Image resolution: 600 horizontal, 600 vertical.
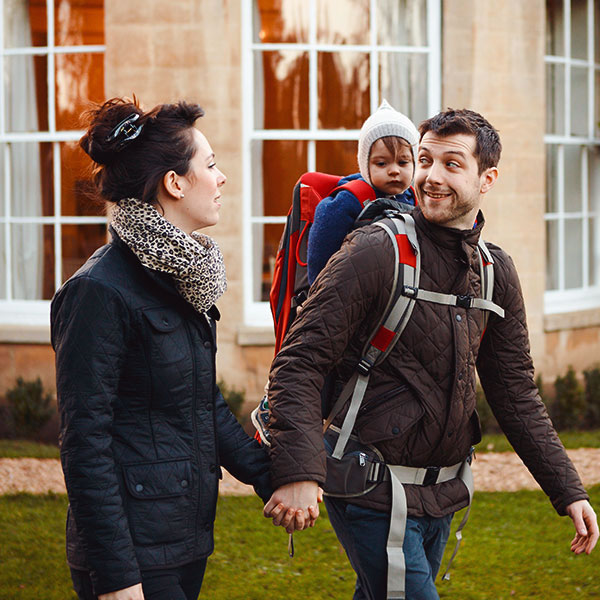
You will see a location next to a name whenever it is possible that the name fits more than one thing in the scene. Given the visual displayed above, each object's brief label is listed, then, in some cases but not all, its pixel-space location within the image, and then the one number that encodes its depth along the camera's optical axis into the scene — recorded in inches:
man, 105.1
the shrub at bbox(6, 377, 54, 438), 335.3
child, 151.9
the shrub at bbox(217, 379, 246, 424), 332.5
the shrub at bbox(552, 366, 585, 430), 360.2
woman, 93.3
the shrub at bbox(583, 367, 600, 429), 368.5
